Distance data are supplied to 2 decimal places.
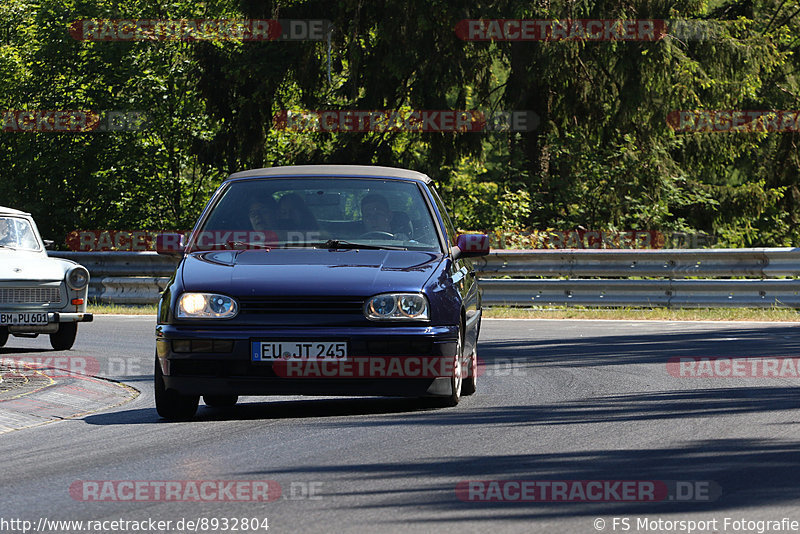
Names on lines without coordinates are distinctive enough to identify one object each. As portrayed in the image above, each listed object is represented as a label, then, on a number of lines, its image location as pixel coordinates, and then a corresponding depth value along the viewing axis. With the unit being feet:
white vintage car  95.81
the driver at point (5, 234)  101.65
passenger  60.80
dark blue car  53.16
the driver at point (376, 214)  60.39
